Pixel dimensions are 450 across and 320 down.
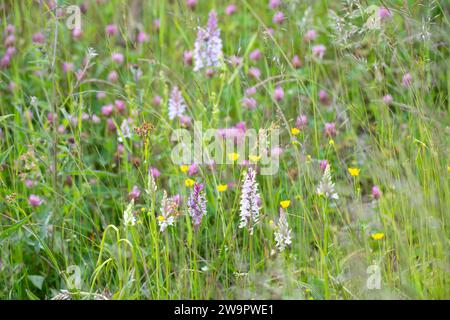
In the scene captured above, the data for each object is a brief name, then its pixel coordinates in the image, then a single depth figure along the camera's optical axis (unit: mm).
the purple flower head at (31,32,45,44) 6008
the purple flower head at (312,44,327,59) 5991
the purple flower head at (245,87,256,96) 4941
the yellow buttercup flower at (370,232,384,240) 3771
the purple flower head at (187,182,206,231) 3846
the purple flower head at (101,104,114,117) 5636
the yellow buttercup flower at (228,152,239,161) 4325
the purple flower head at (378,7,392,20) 5262
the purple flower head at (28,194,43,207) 4637
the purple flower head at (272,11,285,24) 5515
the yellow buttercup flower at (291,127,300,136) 4374
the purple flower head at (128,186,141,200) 4410
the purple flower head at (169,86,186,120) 5262
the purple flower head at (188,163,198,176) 4658
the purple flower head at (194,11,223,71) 5266
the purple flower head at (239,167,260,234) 3768
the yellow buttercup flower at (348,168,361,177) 4086
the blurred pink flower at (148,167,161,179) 4783
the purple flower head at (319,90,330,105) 5993
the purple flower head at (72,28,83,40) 6495
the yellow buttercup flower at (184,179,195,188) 4203
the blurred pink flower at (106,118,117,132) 5559
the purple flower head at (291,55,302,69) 5967
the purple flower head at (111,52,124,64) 6109
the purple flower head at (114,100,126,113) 5520
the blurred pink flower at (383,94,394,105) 4405
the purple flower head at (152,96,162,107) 5871
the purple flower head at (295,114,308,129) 4700
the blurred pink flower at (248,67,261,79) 5648
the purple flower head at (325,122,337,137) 5027
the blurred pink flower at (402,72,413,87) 3977
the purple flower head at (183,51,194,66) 5957
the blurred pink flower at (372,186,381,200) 4402
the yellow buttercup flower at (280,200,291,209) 4051
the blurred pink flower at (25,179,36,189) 4789
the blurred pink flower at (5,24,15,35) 5862
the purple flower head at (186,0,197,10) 6684
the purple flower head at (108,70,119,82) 5730
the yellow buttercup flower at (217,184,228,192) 4128
